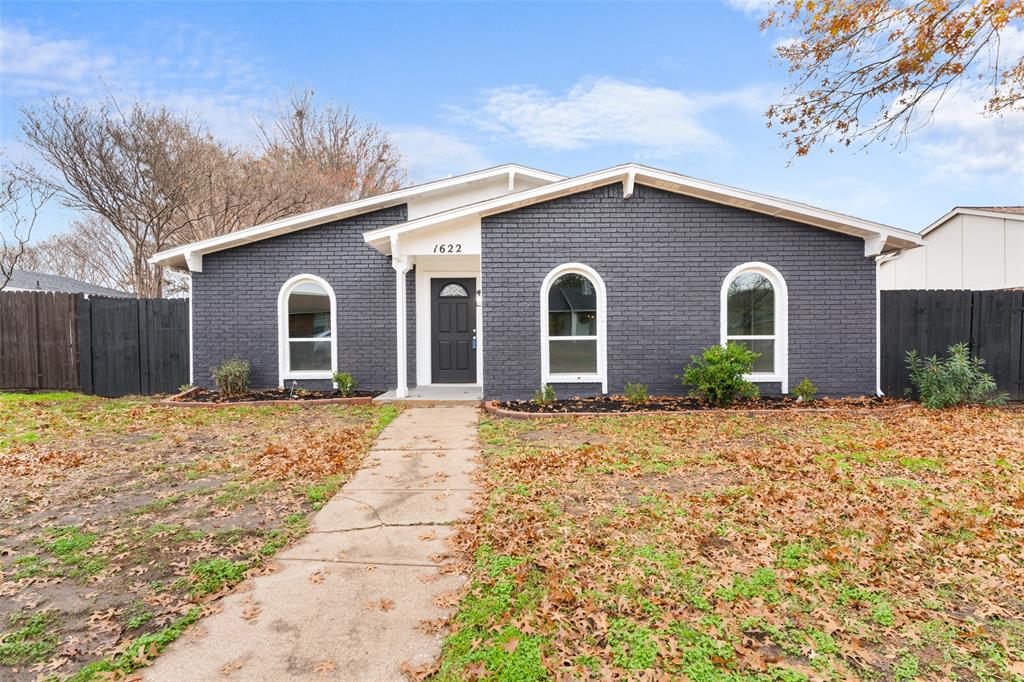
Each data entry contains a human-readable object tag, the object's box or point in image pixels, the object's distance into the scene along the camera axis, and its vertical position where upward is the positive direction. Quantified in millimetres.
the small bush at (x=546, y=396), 8867 -1017
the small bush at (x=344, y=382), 9992 -838
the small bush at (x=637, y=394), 8898 -1002
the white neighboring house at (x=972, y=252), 15977 +2644
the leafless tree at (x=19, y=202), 14875 +4014
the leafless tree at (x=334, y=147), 22469 +8464
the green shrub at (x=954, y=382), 8836 -861
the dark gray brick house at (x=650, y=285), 9234 +874
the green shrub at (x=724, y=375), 8570 -665
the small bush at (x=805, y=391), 8992 -995
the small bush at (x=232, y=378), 9898 -723
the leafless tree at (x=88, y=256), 23562 +4250
